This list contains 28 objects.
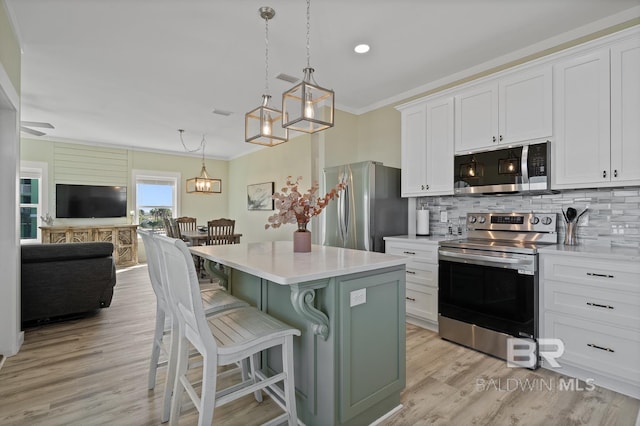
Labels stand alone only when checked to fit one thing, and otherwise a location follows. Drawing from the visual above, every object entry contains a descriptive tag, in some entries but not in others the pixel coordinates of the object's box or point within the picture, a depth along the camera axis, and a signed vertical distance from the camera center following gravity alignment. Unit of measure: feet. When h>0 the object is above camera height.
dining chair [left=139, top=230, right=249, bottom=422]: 5.91 -1.88
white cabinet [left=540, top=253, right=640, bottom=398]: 6.65 -2.30
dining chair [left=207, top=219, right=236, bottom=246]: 16.70 -1.04
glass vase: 7.36 -0.65
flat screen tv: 21.02 +0.79
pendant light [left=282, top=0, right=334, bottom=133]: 6.77 +2.54
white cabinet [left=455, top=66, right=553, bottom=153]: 8.70 +3.05
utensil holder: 8.62 -0.58
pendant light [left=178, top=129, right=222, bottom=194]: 19.90 +1.81
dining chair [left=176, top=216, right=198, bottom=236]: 21.64 -0.80
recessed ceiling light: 9.63 +5.06
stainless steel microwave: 8.66 +1.27
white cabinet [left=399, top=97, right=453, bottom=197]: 10.87 +2.36
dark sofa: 10.32 -2.29
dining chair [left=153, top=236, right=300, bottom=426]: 4.50 -1.95
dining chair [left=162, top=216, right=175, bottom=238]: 19.09 -0.87
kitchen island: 5.20 -2.03
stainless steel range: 7.91 -1.83
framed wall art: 22.25 +1.24
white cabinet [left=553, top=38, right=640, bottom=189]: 7.39 +2.38
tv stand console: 19.49 -1.54
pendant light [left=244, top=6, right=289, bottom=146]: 8.07 +2.50
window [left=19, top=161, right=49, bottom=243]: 20.34 +0.85
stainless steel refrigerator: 11.55 +0.20
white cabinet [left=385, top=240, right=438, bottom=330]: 10.09 -2.23
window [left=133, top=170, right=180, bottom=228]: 24.07 +1.25
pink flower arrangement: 7.13 +0.13
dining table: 16.89 -1.36
